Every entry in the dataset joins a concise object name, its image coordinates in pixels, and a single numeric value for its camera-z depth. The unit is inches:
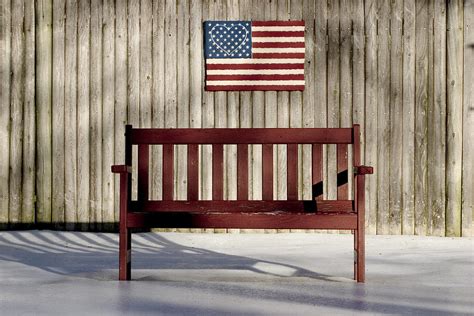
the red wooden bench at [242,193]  178.2
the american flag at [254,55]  295.3
